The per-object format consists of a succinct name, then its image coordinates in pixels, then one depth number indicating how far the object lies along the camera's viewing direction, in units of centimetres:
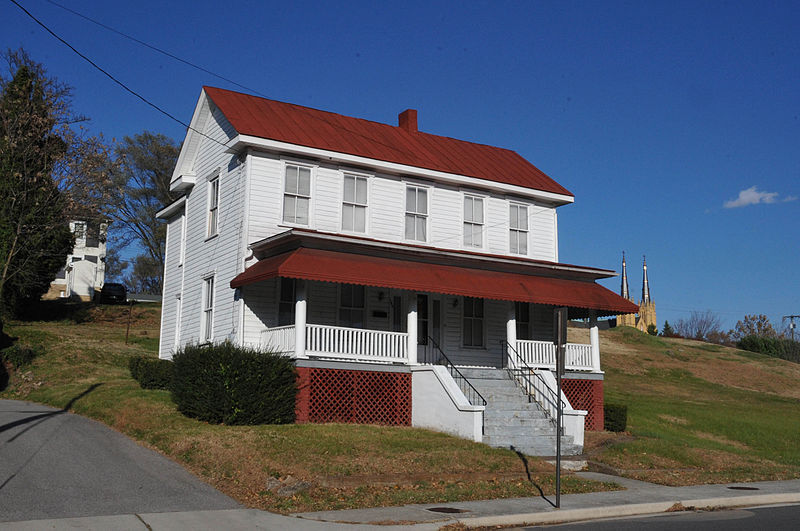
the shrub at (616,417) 2288
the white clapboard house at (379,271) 1917
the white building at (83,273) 6431
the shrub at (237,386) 1708
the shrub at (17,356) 2727
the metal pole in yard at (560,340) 1217
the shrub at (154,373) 2275
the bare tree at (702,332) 9869
